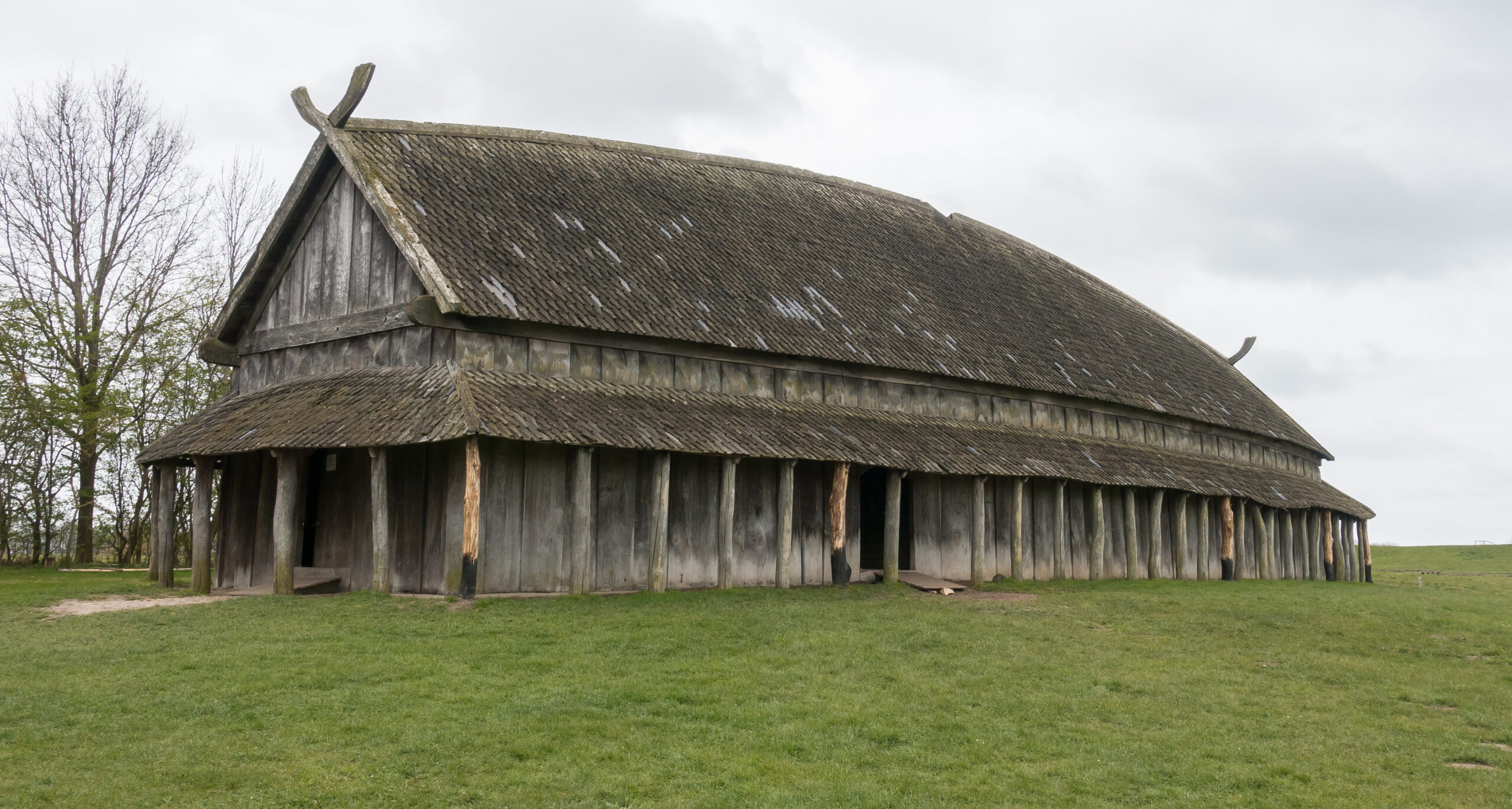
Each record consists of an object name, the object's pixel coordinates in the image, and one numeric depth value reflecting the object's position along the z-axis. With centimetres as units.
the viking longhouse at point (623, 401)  1819
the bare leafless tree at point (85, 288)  3014
